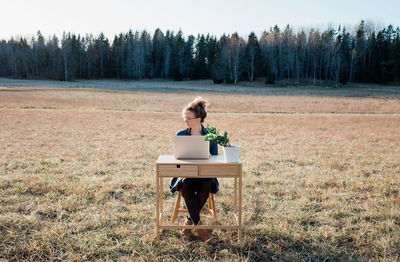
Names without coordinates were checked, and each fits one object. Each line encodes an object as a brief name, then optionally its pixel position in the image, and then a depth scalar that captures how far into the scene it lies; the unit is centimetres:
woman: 394
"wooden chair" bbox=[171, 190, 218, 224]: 439
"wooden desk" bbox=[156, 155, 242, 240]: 368
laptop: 381
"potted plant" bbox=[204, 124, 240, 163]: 374
